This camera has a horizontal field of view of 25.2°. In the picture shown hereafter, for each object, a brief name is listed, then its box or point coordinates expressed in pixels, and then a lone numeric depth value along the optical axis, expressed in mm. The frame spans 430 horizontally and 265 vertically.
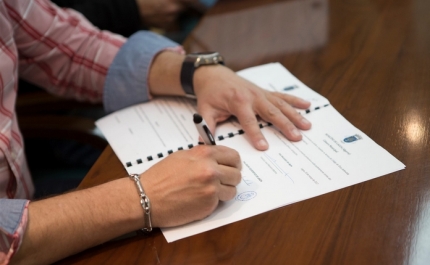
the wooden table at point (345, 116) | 973
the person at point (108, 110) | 1017
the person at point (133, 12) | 1690
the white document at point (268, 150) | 1041
